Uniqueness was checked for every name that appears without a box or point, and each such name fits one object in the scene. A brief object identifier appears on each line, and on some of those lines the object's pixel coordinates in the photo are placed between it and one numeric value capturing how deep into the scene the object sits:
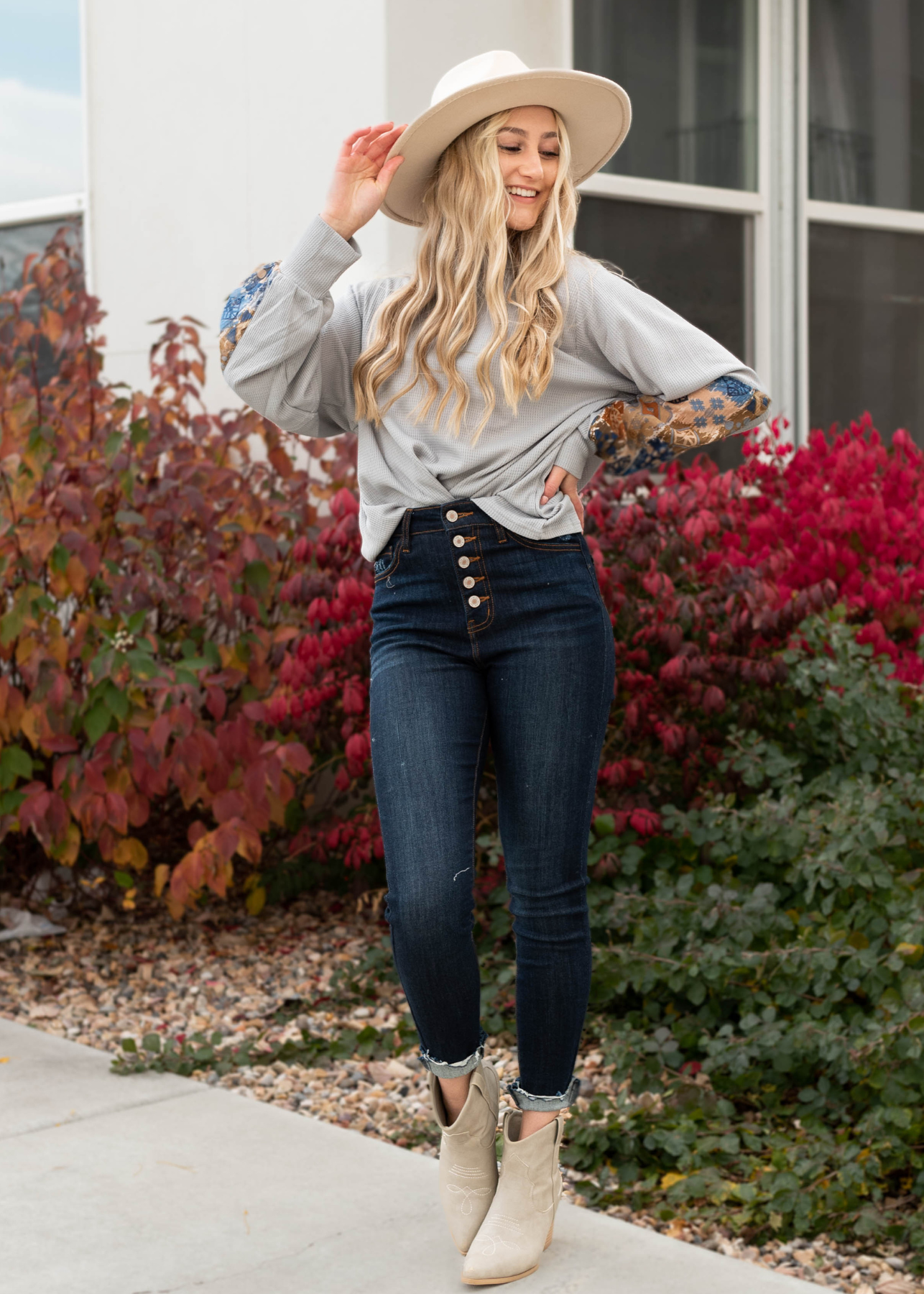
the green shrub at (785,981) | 2.70
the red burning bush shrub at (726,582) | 3.72
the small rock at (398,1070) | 3.43
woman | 2.25
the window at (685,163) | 5.14
